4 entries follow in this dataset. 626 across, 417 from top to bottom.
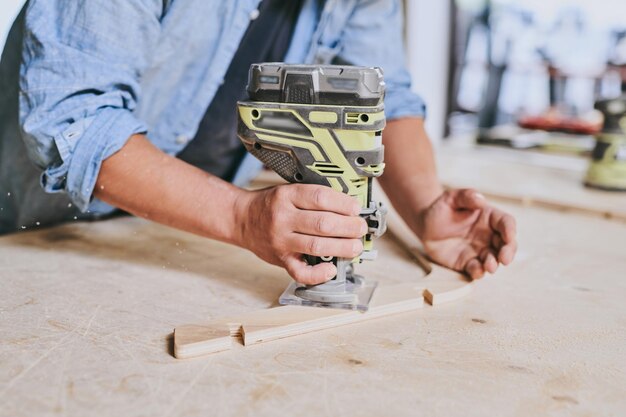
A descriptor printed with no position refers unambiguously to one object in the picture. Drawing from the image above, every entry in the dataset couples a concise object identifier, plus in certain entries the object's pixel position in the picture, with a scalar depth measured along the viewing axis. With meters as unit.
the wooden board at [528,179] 1.84
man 1.00
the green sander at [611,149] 2.06
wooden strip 0.84
